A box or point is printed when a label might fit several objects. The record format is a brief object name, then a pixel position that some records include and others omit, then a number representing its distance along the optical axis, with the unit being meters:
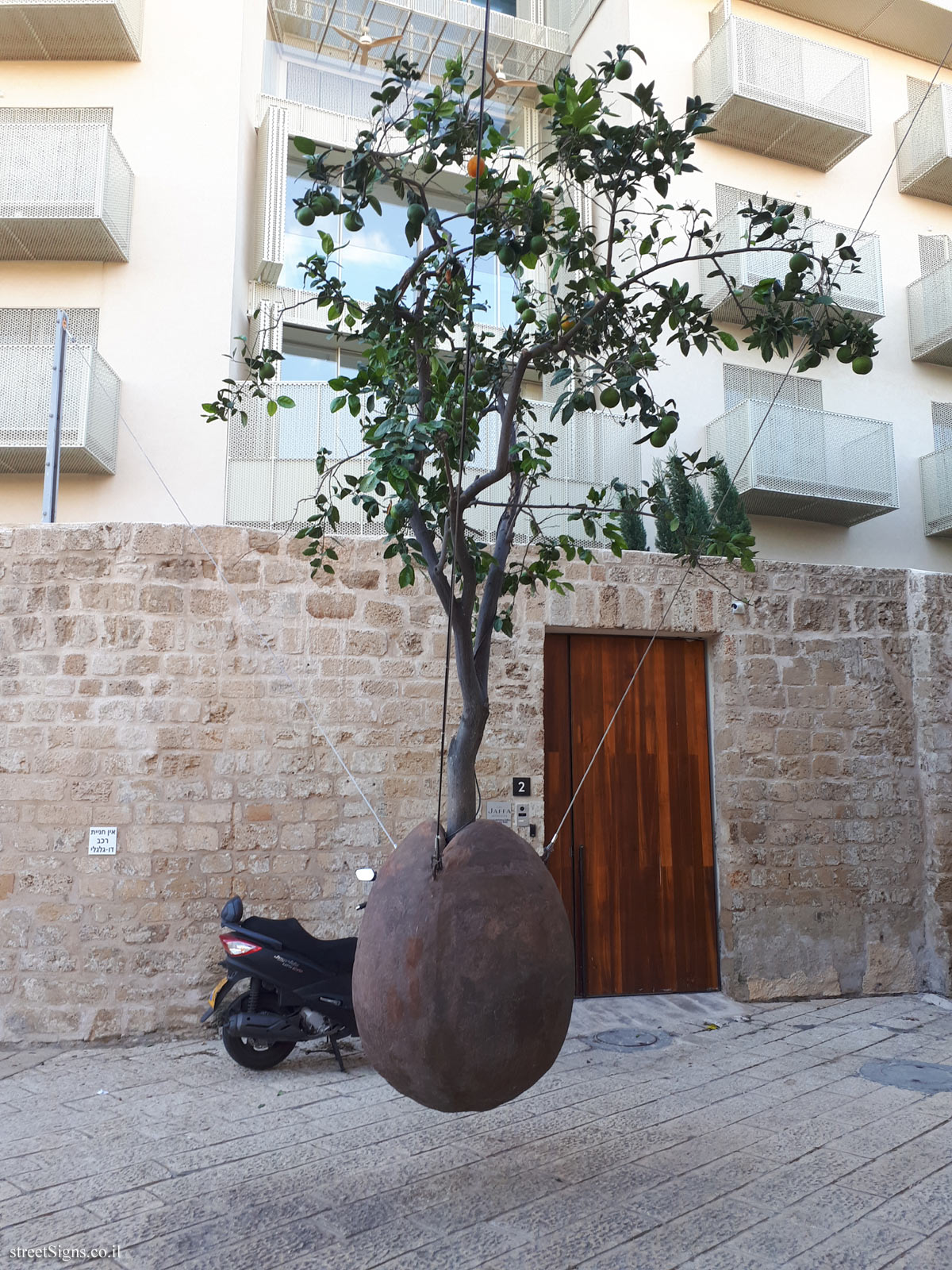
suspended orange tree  3.09
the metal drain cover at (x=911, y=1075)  4.78
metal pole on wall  6.21
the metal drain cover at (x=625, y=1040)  5.52
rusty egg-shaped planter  2.70
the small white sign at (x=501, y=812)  6.12
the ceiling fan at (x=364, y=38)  12.33
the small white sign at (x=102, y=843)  5.62
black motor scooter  4.95
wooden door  6.50
